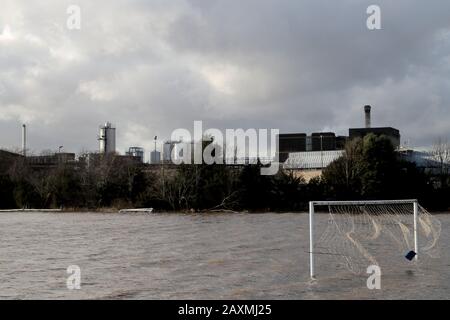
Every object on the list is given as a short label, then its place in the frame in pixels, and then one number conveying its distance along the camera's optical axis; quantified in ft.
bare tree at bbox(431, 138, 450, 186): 278.60
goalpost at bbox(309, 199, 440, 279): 61.77
